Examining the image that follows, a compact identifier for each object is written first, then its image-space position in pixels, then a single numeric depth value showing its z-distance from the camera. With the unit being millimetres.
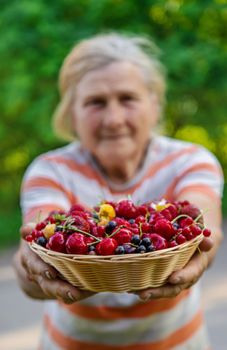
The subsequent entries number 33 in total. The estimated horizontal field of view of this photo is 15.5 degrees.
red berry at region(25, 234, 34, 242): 1223
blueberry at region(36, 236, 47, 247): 1192
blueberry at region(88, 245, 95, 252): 1143
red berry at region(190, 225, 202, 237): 1185
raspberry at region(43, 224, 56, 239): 1193
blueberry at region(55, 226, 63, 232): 1190
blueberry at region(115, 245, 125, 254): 1126
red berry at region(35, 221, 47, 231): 1239
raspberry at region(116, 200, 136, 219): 1238
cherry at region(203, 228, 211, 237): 1216
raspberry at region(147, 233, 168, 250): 1138
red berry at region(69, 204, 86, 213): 1255
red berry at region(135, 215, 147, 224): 1211
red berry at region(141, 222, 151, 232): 1184
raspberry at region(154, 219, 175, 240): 1168
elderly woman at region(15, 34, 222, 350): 1407
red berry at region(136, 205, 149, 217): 1244
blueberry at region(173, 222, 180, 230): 1186
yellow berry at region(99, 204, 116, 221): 1230
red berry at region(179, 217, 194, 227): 1201
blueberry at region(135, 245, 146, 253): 1123
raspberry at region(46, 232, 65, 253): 1161
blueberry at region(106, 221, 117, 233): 1179
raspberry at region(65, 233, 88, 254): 1134
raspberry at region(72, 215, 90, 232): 1178
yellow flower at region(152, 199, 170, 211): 1252
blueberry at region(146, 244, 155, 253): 1128
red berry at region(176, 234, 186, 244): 1162
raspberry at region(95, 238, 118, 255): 1123
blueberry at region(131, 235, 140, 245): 1139
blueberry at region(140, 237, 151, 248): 1131
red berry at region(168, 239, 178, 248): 1150
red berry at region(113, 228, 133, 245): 1148
